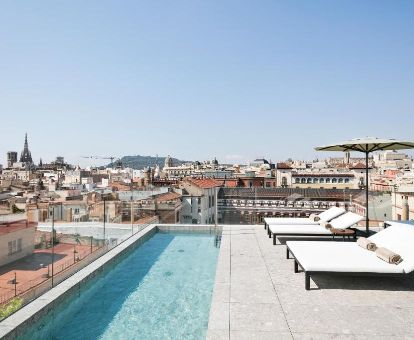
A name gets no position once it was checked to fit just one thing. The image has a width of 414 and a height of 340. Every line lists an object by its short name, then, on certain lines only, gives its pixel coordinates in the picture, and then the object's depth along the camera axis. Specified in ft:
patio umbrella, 28.09
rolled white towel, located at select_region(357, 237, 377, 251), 21.63
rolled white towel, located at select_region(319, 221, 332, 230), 29.75
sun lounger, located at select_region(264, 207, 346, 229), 33.01
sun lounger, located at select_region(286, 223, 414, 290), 18.19
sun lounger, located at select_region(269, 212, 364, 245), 29.14
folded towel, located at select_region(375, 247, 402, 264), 18.92
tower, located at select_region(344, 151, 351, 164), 454.15
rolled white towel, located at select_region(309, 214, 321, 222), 34.20
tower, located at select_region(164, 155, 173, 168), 588.99
